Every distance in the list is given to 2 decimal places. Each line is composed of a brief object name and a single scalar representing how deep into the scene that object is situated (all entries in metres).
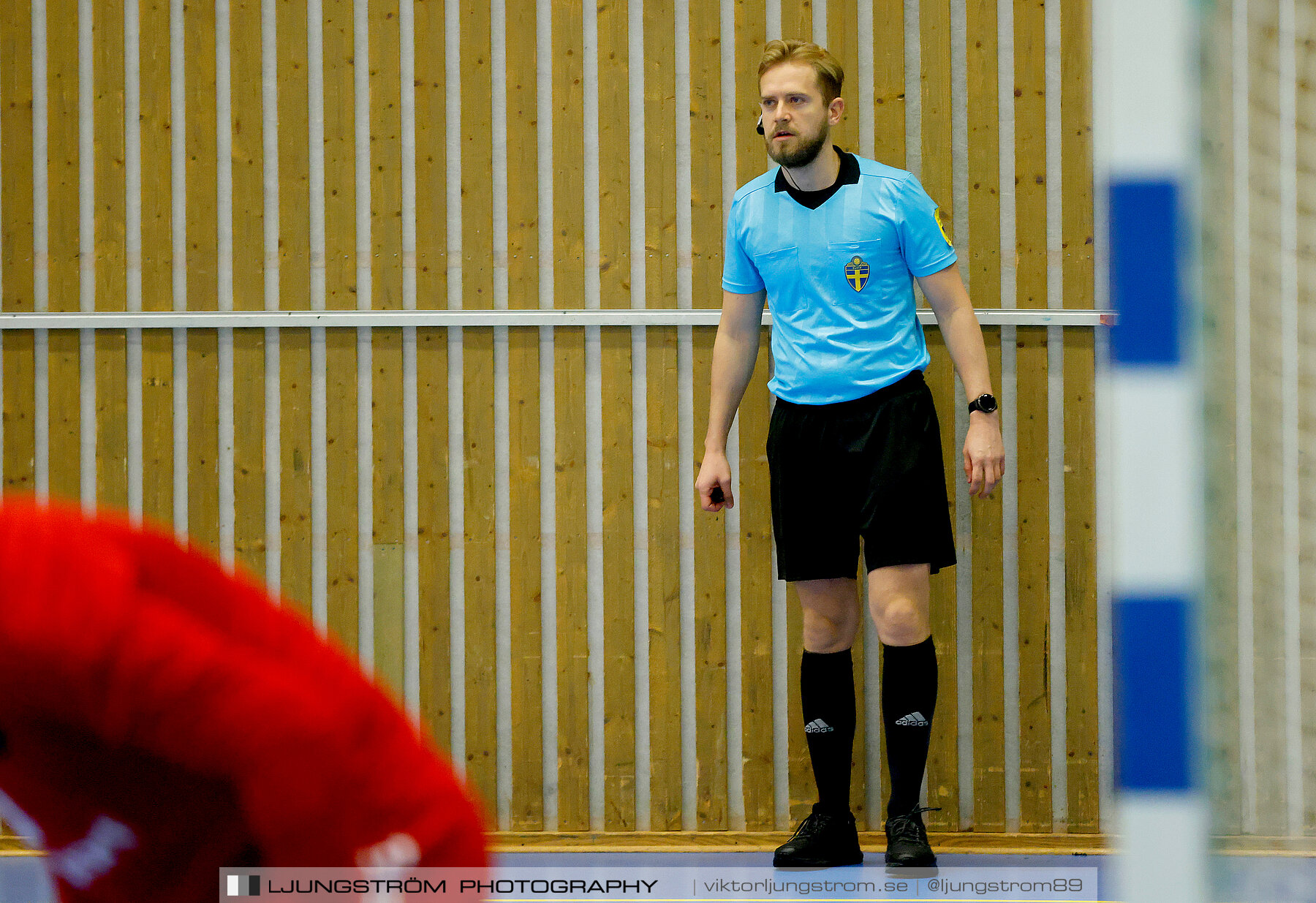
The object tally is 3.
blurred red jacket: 9.12
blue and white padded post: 10.59
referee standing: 16.22
